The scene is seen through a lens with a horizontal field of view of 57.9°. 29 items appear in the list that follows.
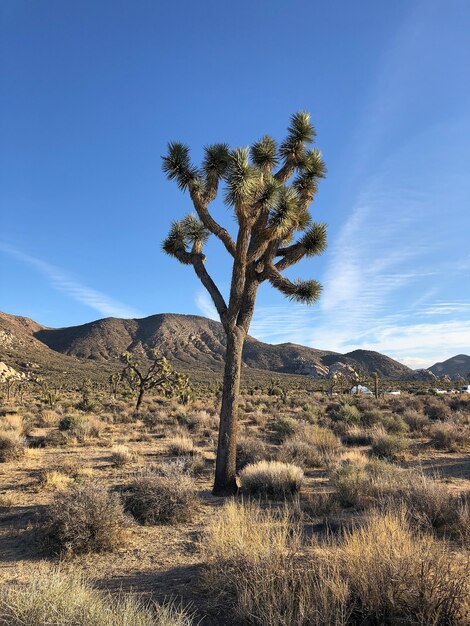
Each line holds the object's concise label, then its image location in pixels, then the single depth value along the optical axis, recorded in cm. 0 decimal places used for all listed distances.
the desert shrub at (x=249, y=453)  1123
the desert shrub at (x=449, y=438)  1377
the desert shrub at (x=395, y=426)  1717
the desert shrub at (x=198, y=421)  1989
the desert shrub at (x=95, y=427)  1748
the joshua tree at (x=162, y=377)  3108
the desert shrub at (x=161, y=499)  721
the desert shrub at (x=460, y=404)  2394
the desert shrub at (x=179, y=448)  1373
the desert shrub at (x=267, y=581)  332
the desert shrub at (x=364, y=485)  758
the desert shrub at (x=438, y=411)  2136
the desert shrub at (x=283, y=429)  1569
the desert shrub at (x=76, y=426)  1653
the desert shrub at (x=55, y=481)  925
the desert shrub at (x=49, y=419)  2060
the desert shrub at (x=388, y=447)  1247
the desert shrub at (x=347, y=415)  1956
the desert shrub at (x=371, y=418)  1912
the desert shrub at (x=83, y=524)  578
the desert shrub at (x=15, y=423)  1666
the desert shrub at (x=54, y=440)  1507
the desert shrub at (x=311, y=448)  1152
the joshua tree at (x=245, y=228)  969
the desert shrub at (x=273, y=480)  873
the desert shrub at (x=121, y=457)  1181
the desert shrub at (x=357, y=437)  1521
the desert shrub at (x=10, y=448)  1251
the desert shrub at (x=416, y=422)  1790
